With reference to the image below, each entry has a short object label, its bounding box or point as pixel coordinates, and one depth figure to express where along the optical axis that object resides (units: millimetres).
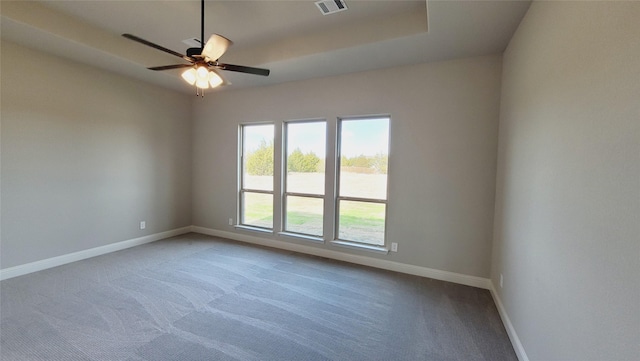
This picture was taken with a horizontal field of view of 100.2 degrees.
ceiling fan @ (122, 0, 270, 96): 2376
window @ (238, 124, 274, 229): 4836
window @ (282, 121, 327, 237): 4348
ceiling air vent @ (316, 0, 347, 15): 2613
